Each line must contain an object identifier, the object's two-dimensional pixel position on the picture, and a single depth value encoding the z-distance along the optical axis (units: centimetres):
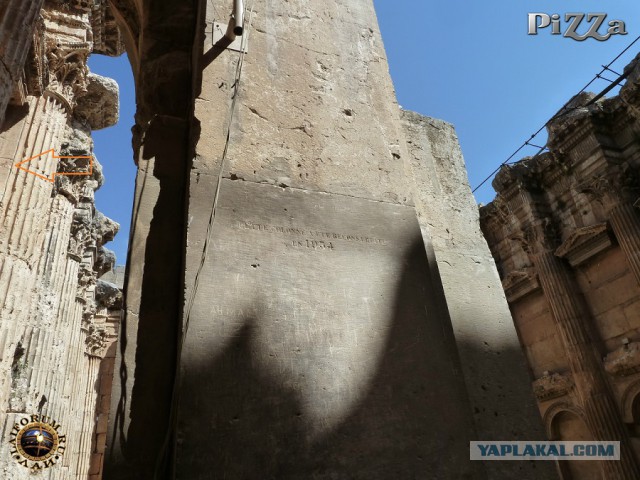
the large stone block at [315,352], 185
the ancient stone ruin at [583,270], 1133
